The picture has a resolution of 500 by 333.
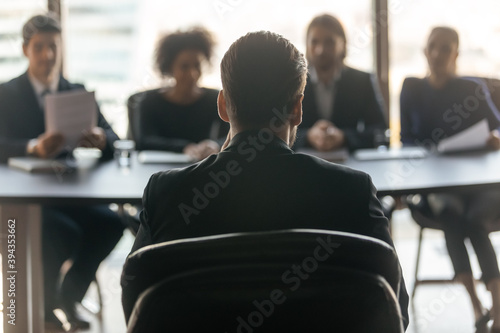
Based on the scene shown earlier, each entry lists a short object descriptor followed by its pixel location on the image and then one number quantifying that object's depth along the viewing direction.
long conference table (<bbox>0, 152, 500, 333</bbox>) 5.48
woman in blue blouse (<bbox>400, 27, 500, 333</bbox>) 6.27
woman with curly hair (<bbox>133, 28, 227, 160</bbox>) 6.78
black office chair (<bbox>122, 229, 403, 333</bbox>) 3.52
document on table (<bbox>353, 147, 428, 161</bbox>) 6.18
